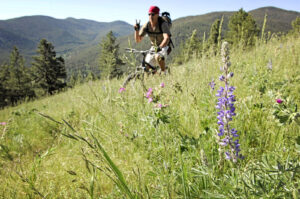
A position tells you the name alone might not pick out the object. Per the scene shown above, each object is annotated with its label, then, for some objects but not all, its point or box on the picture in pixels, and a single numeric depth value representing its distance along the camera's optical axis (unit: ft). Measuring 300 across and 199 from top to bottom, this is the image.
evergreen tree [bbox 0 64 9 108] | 130.76
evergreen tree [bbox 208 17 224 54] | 150.46
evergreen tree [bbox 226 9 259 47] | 99.40
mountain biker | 14.12
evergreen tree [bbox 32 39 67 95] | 124.88
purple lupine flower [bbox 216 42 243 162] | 2.94
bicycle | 14.41
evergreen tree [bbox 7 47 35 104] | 132.67
